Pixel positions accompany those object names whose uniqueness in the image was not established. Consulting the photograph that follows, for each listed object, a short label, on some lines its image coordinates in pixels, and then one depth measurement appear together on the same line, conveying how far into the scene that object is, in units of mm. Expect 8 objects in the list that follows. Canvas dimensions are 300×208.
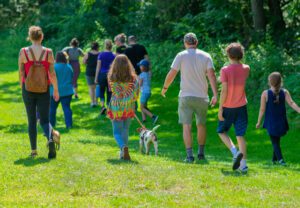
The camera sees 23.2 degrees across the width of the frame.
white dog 12547
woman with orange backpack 10492
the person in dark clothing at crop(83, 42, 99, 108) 20031
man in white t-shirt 11164
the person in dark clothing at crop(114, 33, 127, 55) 17750
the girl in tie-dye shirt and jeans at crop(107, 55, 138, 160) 10875
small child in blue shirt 17547
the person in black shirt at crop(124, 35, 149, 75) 17922
